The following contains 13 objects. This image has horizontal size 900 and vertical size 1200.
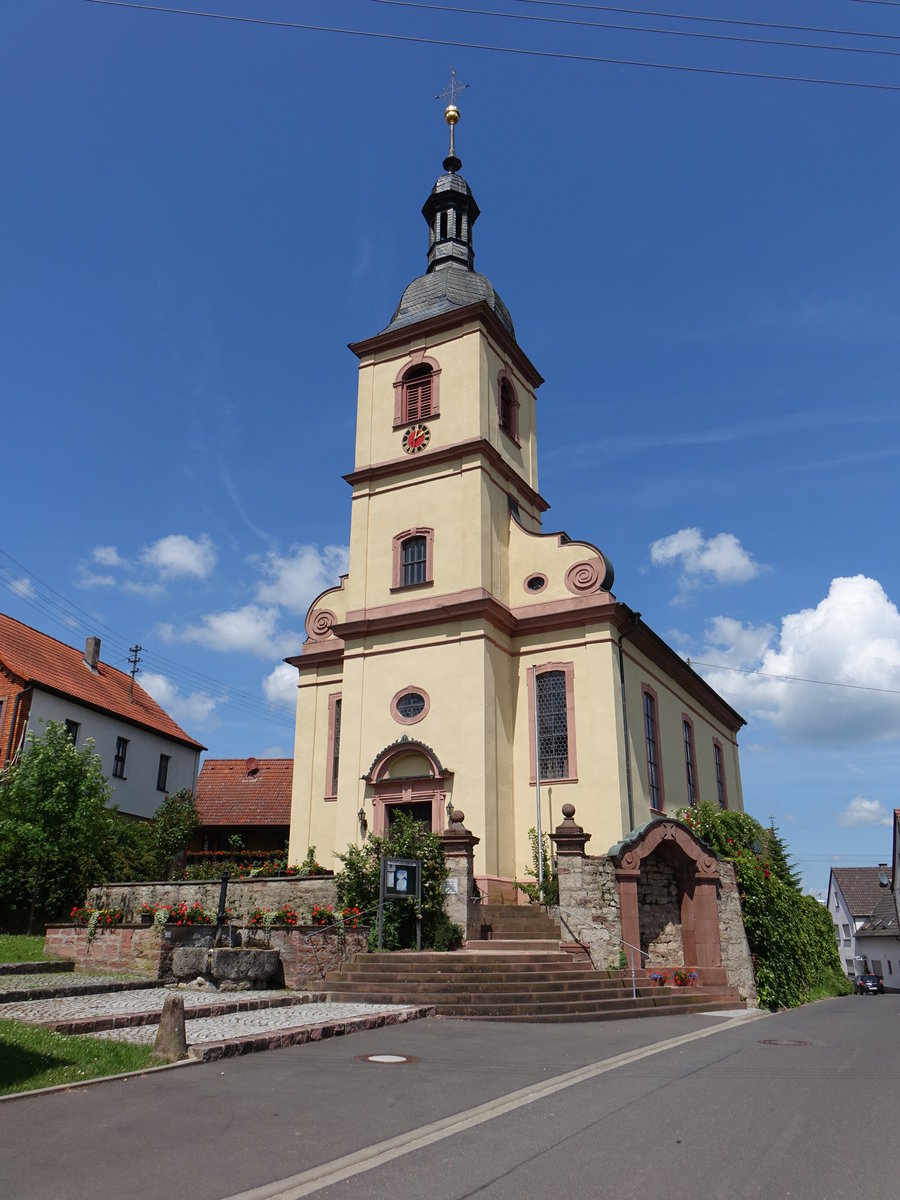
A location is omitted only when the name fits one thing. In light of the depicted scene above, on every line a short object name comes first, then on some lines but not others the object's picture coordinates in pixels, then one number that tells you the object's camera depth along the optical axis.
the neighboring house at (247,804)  34.62
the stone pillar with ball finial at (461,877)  18.56
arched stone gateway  18.92
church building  23.22
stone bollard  8.96
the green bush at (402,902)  18.05
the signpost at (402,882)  17.28
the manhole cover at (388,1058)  9.95
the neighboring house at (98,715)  30.28
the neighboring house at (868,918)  59.22
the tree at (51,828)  22.20
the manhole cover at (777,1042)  12.46
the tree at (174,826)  31.45
